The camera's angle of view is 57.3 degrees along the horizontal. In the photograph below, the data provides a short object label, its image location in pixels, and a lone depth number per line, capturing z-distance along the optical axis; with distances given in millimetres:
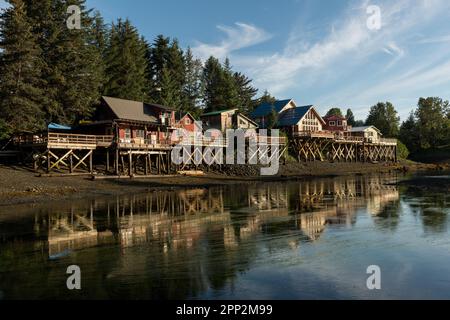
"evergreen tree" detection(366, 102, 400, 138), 96438
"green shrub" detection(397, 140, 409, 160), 83875
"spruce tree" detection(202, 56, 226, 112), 68688
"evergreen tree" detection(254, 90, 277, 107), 83650
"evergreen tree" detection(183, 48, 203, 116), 70425
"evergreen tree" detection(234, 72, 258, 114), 81819
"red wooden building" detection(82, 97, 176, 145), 41556
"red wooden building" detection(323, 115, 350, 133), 75506
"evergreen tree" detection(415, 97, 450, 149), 90331
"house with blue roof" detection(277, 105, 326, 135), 64188
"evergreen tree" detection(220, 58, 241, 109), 67438
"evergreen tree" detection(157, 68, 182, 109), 59875
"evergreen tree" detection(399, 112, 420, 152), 93062
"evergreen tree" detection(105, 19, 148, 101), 53469
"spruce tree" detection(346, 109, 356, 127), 144950
